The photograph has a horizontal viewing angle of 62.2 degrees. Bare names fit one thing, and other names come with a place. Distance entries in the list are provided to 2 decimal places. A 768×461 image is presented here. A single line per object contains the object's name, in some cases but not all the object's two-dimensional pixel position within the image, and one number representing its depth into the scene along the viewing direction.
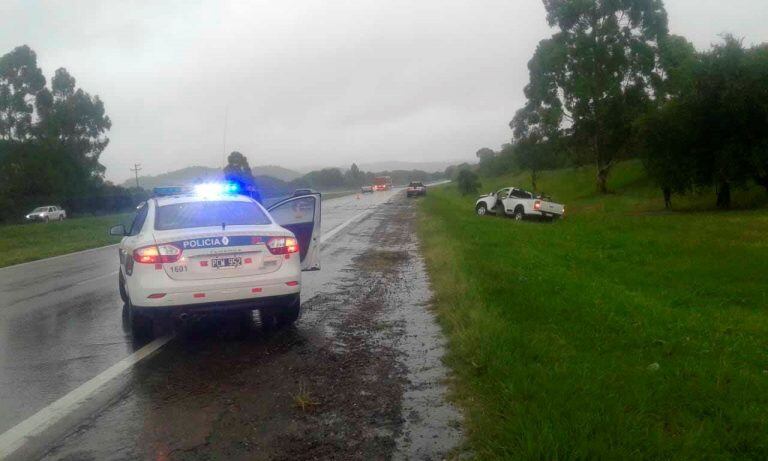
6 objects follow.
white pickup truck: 28.08
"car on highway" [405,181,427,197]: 60.38
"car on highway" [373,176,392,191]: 98.44
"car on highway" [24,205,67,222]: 48.38
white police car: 6.63
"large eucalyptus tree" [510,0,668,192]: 39.78
